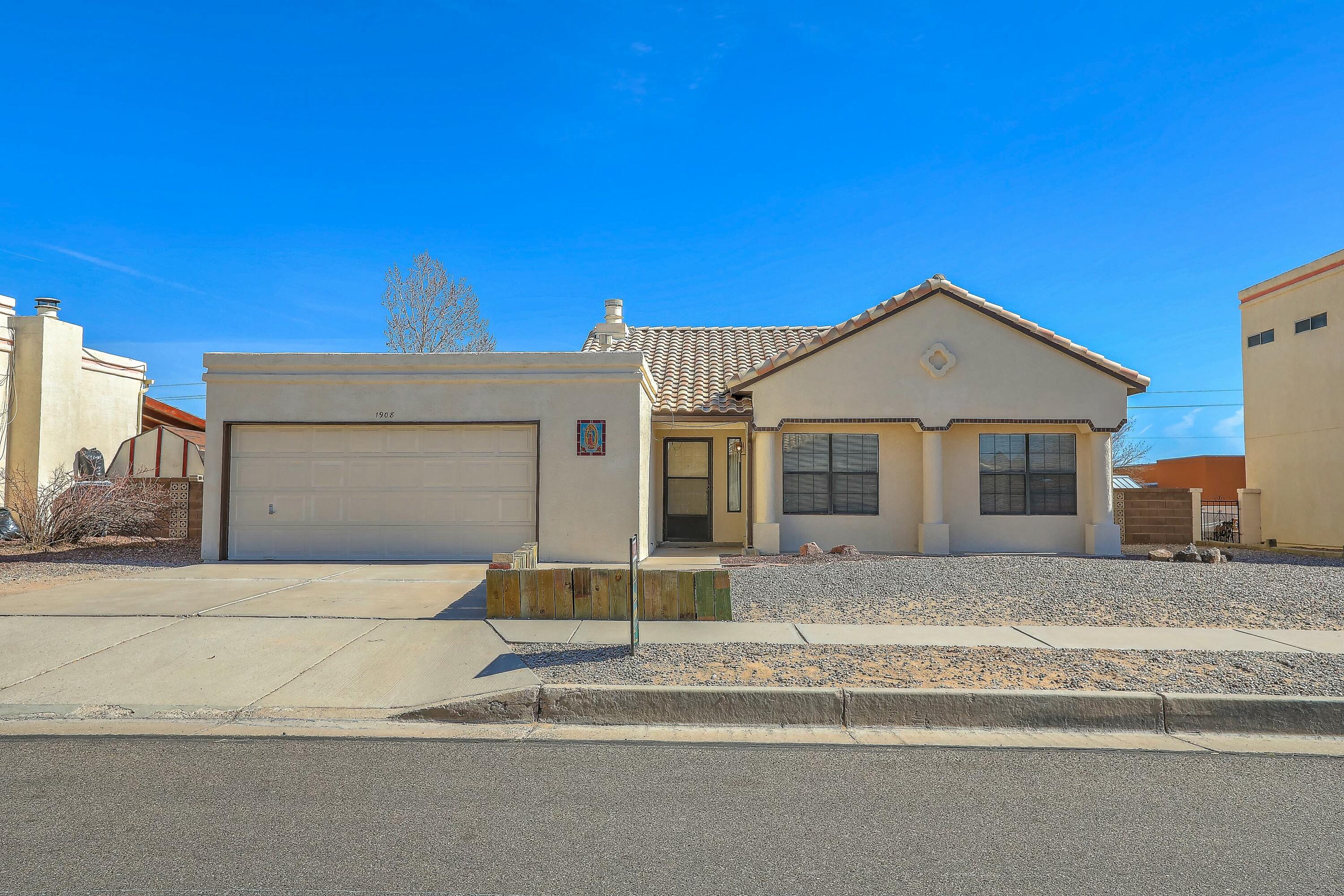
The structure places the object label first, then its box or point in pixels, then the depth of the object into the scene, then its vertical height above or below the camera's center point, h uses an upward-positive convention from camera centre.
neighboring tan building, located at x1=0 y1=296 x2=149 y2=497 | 20.70 +2.49
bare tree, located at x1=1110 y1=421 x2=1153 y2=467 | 50.06 +2.62
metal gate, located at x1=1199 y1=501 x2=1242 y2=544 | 21.16 -0.69
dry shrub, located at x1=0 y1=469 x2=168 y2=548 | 16.30 -0.30
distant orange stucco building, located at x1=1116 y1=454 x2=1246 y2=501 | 41.31 +1.18
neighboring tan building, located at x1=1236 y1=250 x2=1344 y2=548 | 17.75 +2.16
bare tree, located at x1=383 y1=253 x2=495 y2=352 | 32.16 +6.49
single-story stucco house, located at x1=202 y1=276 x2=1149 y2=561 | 14.23 +0.93
